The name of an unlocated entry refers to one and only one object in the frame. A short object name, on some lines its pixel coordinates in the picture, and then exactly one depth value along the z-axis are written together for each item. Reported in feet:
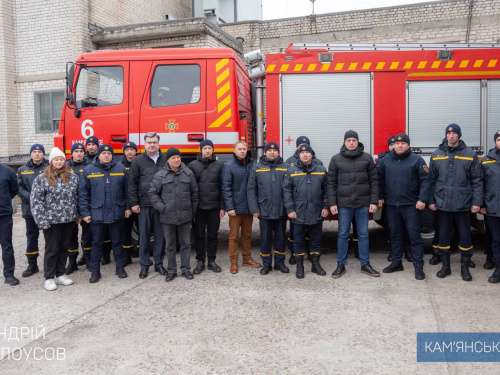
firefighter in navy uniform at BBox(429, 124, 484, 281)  17.22
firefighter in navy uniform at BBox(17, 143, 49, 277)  19.11
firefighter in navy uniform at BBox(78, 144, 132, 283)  18.12
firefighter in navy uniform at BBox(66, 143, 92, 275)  19.54
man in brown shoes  18.74
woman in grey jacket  16.88
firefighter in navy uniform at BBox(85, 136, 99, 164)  19.88
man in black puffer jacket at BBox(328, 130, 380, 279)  17.75
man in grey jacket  17.70
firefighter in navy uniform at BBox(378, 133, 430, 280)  17.83
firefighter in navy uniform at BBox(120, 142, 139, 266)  19.95
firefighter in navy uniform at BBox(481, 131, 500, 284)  17.02
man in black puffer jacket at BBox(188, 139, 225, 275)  18.78
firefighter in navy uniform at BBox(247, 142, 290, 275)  18.48
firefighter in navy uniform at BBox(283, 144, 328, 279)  18.02
